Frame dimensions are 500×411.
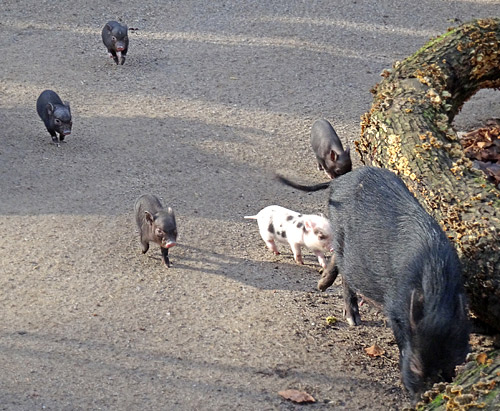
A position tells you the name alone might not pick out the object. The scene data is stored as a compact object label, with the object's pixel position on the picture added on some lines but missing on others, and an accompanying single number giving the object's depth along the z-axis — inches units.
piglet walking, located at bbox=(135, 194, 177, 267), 502.6
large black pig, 331.6
